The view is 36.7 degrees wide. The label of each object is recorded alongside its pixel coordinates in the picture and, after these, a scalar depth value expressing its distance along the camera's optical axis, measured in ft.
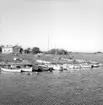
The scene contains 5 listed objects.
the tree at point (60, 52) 619.67
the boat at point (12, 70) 183.93
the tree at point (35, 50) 594.49
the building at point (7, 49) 549.05
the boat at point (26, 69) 188.19
